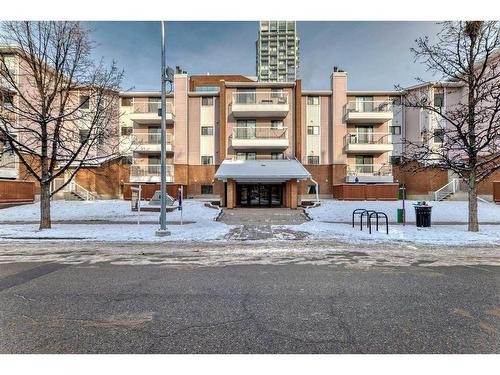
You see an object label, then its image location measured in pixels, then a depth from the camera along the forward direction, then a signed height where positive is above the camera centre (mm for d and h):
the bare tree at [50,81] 12195 +5270
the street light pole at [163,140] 11906 +2172
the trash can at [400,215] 14875 -1417
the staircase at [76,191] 28219 -130
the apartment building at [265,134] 28188 +6041
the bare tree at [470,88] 11891 +4421
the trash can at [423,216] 13469 -1305
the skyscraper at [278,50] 140500 +71576
